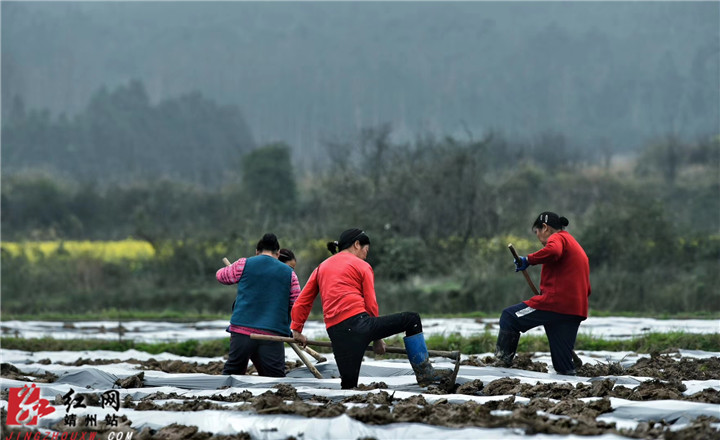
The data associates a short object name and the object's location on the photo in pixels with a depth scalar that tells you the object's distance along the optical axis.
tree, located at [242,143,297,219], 97.94
